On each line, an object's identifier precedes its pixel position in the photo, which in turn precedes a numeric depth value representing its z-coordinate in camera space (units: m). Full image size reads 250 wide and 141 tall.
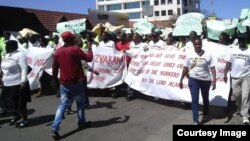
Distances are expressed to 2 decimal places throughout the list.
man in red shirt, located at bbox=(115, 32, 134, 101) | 6.19
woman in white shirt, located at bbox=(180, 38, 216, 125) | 4.40
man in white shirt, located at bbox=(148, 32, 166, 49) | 6.21
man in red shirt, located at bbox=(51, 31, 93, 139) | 4.16
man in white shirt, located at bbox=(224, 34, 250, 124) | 4.41
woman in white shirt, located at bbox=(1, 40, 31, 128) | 4.57
